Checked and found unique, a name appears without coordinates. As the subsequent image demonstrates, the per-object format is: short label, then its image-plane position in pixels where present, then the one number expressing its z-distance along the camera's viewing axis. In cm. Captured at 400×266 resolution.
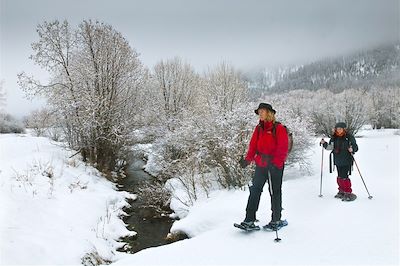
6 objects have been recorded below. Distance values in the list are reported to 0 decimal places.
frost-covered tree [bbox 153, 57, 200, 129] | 3148
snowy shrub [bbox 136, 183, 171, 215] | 1517
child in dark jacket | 781
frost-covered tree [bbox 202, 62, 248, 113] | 3055
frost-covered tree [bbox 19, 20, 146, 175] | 1945
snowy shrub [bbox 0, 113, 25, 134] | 5531
